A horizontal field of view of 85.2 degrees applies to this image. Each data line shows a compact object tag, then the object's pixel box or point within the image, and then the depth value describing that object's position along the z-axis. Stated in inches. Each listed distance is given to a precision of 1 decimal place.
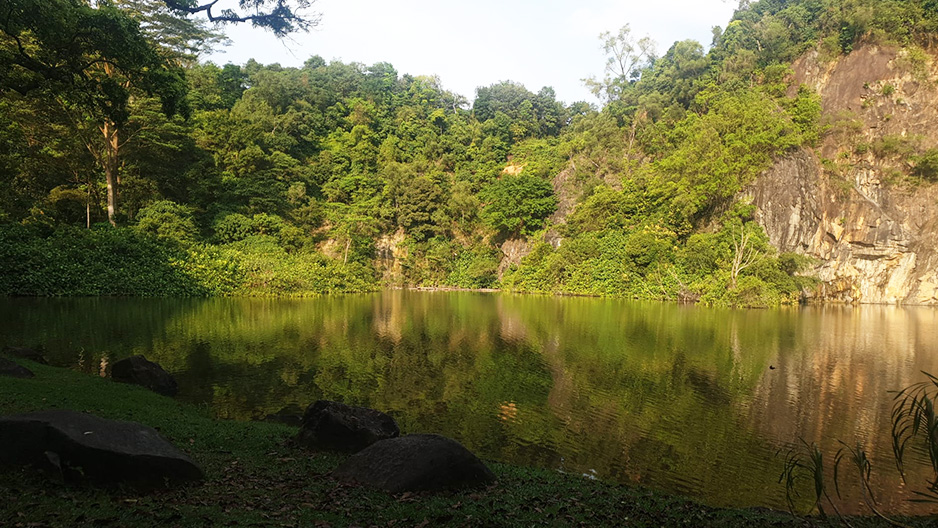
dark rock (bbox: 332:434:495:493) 225.6
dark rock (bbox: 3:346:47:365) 436.5
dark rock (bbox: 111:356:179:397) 406.9
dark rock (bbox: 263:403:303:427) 354.6
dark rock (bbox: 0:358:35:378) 343.9
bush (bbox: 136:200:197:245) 1263.9
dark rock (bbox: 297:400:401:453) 282.2
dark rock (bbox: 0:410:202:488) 179.3
